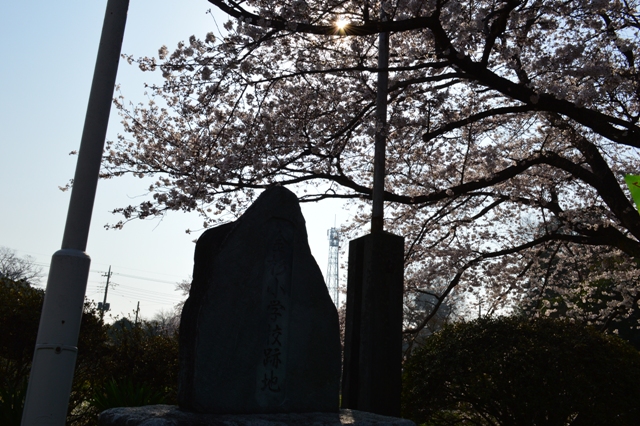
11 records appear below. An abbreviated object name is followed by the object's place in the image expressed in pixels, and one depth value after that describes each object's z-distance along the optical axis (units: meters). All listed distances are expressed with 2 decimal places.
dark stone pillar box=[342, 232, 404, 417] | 6.25
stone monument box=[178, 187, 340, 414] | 3.96
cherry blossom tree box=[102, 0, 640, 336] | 6.89
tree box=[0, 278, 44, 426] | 7.99
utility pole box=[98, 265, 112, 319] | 47.02
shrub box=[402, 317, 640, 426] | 6.64
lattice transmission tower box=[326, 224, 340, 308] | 34.92
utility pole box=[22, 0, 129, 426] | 3.44
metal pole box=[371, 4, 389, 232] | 7.09
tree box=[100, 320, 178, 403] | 8.80
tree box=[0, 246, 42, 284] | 36.08
